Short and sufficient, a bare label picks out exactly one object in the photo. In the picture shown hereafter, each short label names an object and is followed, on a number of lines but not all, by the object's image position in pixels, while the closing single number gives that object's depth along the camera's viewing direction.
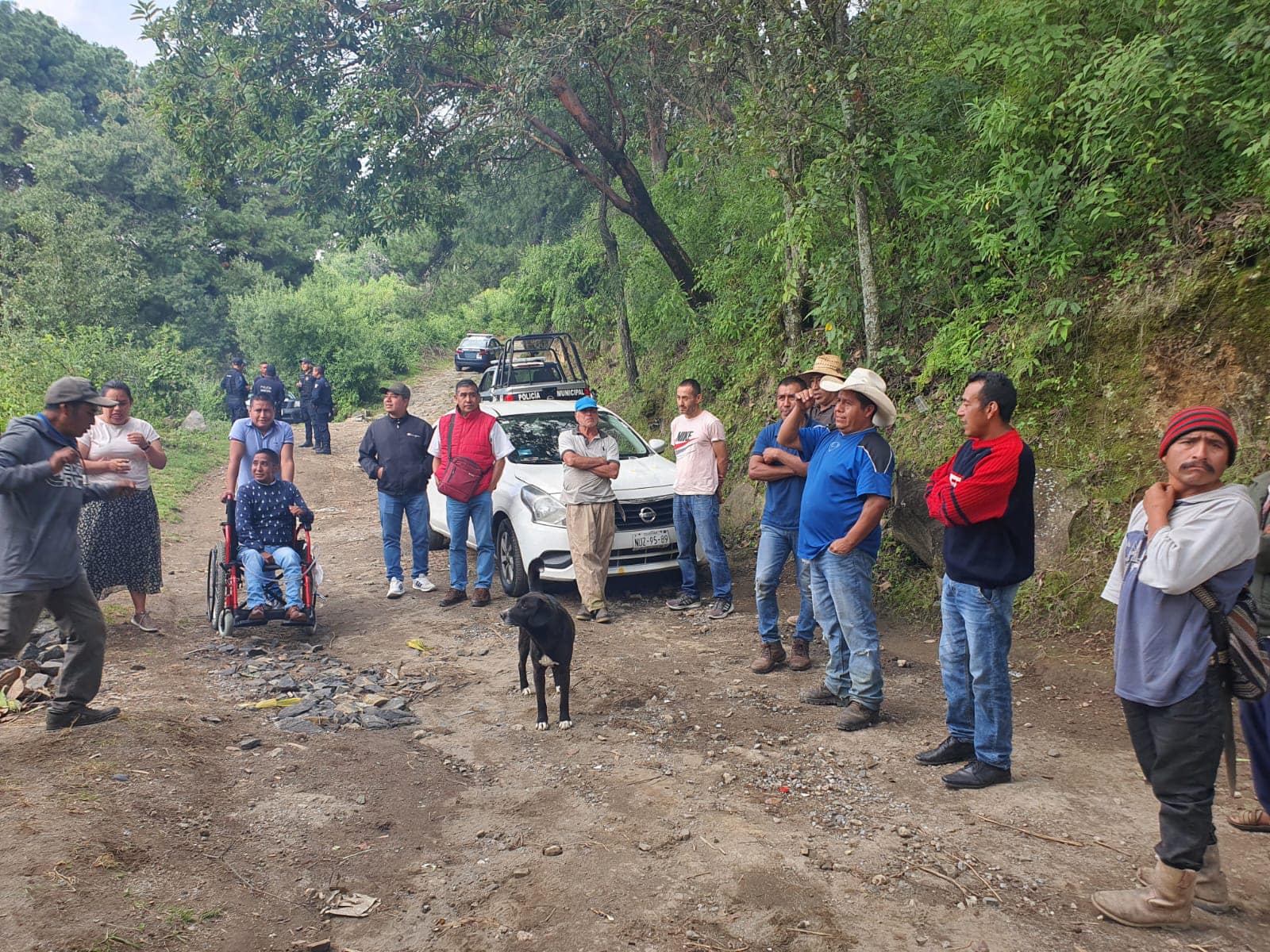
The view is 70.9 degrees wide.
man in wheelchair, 7.07
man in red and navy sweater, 4.20
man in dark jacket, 8.41
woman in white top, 7.12
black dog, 5.47
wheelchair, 7.09
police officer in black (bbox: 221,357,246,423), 19.25
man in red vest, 8.28
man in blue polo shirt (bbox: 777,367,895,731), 5.09
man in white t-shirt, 7.75
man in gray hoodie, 4.71
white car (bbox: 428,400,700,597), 8.05
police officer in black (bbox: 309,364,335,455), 19.27
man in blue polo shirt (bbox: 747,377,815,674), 6.42
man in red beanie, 3.07
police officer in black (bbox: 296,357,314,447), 18.99
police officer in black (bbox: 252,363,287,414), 16.50
